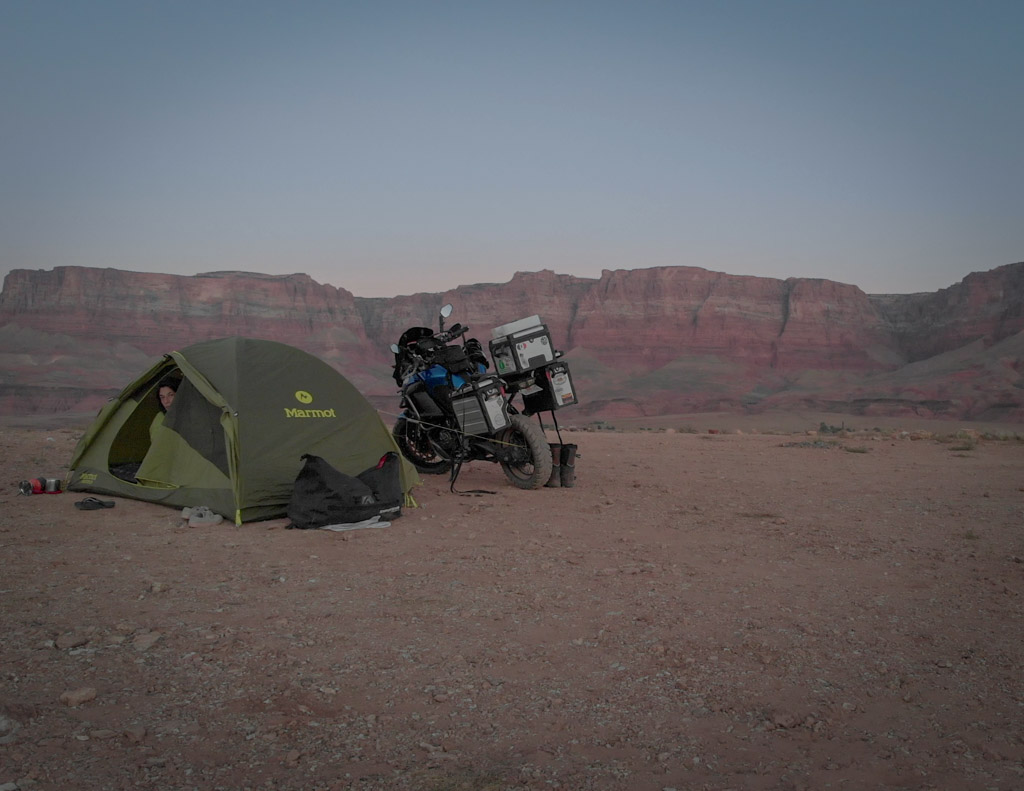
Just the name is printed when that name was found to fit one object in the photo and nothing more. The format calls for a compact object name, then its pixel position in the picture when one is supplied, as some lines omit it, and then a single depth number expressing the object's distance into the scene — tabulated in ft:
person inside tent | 26.41
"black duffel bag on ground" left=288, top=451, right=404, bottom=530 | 21.97
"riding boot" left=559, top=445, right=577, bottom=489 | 30.73
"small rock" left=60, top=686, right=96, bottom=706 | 10.20
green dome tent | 23.41
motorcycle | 29.71
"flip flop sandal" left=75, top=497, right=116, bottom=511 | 23.57
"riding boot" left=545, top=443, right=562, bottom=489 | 30.78
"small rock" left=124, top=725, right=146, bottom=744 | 9.32
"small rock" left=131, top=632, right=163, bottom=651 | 12.34
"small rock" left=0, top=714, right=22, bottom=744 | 9.09
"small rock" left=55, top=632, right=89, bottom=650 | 12.17
